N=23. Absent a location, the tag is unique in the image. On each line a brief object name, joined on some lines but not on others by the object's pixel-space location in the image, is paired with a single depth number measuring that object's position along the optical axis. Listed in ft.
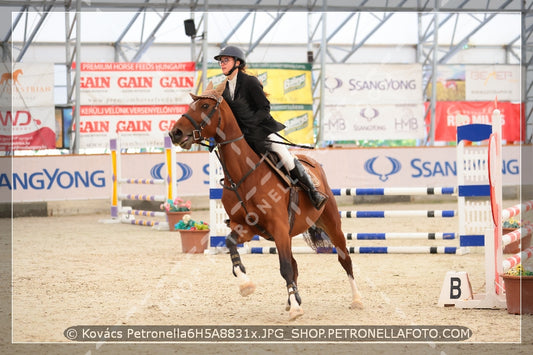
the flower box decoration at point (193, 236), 67.31
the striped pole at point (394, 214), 62.54
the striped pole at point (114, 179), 95.96
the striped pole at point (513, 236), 40.94
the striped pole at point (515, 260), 39.42
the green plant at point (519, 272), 37.58
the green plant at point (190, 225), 67.67
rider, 38.45
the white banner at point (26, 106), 123.95
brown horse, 36.37
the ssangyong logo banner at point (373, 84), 134.92
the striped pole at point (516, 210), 40.80
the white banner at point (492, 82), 151.84
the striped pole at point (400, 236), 63.00
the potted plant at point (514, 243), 62.75
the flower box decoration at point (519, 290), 37.27
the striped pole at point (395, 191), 63.62
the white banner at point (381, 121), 134.51
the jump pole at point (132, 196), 85.71
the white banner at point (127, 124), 125.37
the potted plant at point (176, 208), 84.12
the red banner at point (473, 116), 147.84
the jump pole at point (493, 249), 39.29
